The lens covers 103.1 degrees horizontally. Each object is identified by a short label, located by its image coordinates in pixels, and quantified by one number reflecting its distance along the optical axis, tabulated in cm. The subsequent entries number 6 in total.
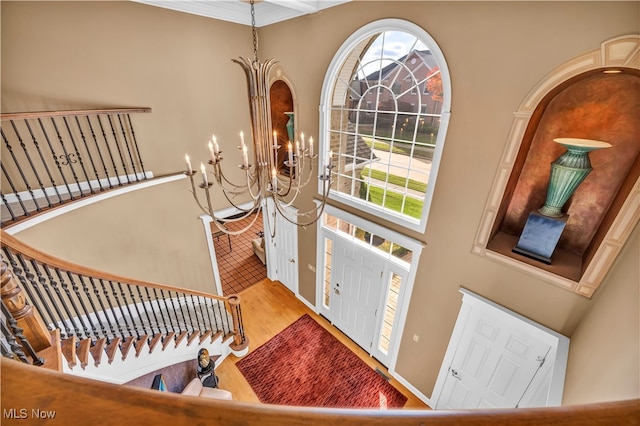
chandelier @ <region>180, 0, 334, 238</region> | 185
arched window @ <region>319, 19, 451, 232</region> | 268
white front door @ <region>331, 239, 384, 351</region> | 385
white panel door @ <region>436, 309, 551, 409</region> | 261
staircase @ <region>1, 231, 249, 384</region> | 151
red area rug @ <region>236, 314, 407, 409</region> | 373
